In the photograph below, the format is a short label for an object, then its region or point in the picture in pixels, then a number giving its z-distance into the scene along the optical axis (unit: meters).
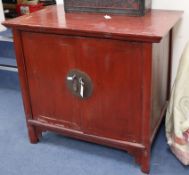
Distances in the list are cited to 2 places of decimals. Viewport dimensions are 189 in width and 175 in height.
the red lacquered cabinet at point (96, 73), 1.18
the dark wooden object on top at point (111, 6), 1.33
